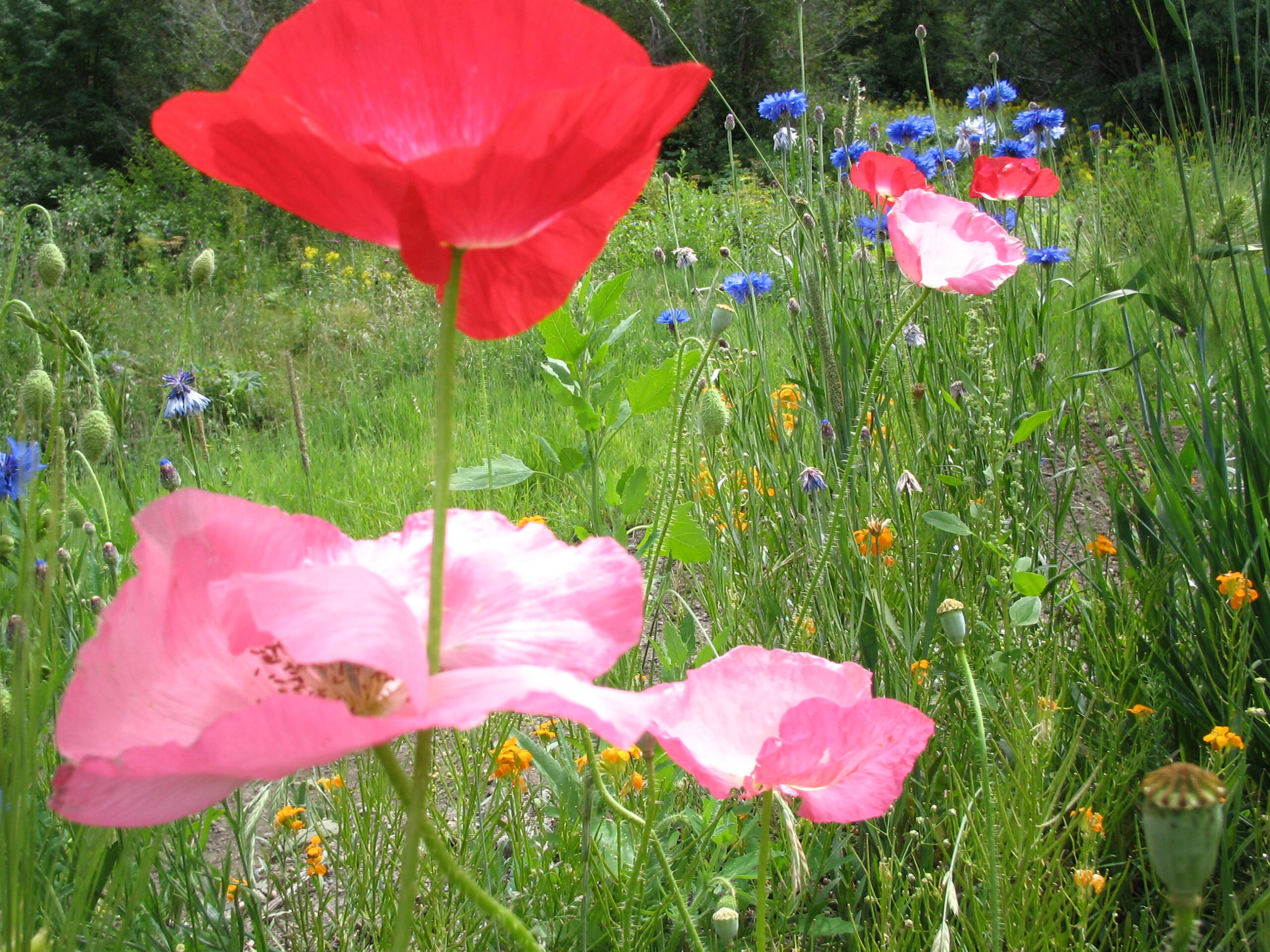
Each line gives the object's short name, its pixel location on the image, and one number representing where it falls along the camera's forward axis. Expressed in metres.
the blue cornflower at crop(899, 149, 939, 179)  2.35
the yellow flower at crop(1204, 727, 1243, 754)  0.81
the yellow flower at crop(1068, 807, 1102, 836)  0.81
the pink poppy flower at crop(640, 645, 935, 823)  0.45
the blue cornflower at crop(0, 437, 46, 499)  0.93
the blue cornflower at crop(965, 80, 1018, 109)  2.20
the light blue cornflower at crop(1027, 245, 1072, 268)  1.94
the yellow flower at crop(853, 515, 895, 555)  1.00
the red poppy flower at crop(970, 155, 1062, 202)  1.52
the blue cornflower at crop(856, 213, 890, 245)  1.67
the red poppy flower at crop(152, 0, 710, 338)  0.25
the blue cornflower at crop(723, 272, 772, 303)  2.00
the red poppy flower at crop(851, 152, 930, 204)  1.26
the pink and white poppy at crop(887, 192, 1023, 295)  0.86
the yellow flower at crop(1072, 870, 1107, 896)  0.73
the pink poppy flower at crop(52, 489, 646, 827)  0.22
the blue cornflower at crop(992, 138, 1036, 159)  2.42
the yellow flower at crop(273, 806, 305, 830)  0.94
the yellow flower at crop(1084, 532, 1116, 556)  1.24
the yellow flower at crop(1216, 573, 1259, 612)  0.92
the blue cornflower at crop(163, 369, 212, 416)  1.49
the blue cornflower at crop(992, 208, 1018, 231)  2.12
